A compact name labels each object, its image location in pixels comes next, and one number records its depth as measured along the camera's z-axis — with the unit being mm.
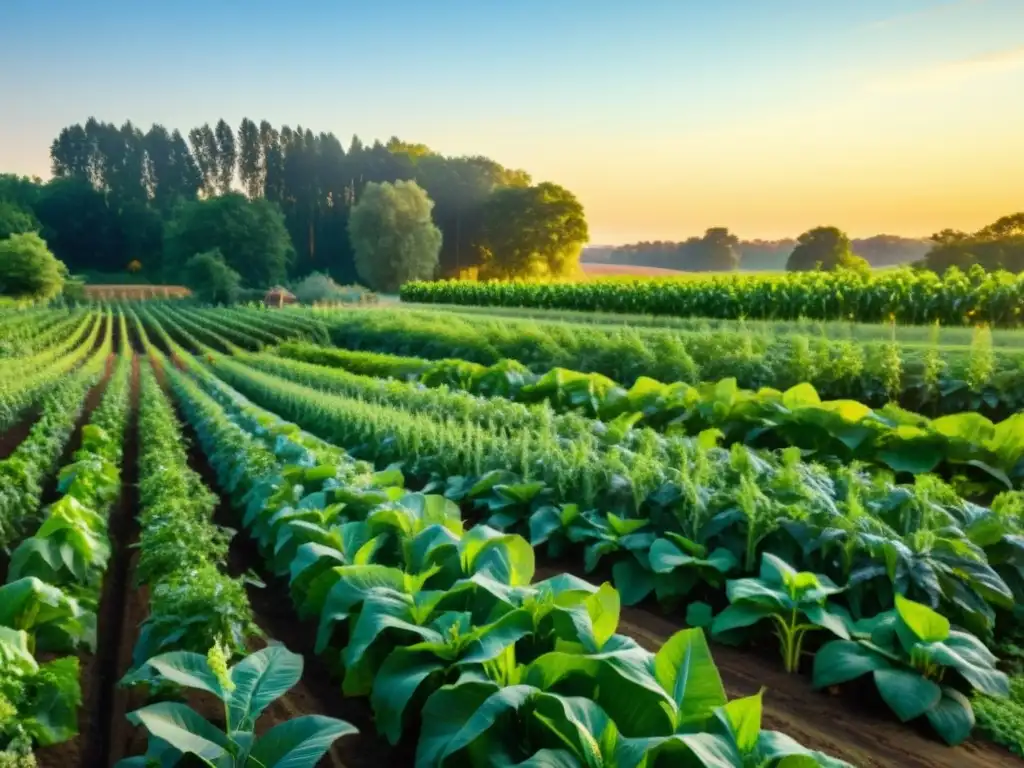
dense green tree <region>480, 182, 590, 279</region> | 74125
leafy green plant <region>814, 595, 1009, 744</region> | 3277
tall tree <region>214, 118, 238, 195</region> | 100562
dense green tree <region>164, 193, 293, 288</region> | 75875
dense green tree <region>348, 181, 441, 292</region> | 71250
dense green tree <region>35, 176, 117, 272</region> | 85625
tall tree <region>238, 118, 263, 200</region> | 100438
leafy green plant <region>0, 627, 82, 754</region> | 3033
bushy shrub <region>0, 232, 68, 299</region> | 54250
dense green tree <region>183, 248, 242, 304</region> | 67000
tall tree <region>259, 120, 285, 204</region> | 97812
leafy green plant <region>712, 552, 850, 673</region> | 3717
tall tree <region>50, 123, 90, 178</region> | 99625
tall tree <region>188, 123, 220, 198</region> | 100938
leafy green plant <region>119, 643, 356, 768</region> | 2441
